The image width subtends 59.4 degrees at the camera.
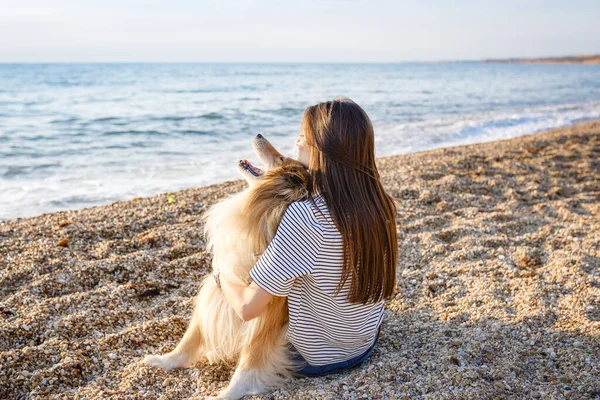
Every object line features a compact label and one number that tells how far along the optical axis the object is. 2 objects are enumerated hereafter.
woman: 2.29
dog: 2.46
